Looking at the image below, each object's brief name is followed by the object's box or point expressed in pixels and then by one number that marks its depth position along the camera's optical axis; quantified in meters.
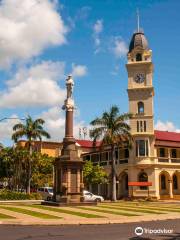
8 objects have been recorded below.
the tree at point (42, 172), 66.88
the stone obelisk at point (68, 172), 31.08
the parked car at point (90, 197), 40.31
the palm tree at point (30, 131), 51.78
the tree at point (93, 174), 55.53
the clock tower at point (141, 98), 55.38
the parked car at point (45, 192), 47.50
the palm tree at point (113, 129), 47.19
